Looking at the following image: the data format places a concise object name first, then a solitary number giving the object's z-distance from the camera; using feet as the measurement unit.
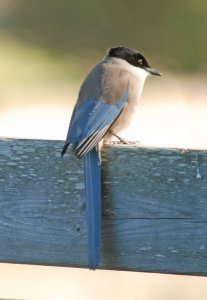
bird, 20.44
